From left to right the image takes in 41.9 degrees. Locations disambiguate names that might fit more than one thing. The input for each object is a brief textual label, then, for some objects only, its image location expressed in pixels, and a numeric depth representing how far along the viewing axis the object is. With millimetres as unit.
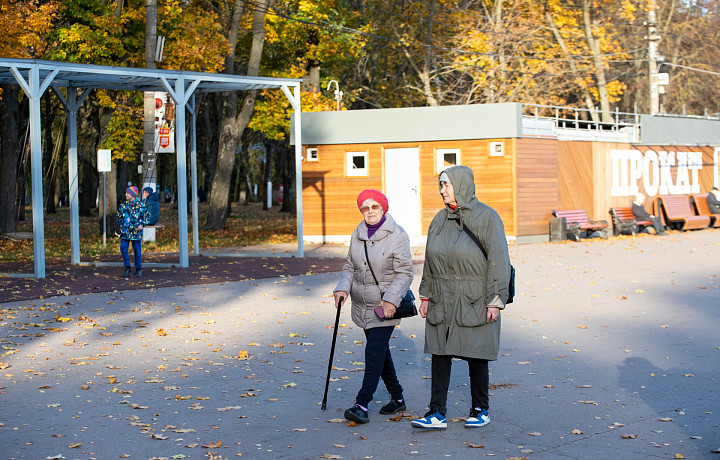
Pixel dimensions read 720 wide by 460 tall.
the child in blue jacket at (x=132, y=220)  16266
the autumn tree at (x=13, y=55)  22531
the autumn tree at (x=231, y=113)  29781
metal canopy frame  16281
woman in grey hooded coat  6238
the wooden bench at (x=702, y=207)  31209
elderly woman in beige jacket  6660
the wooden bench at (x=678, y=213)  29359
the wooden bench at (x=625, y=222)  27516
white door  25453
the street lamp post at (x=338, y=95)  28417
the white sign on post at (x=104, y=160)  24375
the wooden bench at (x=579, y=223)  25719
